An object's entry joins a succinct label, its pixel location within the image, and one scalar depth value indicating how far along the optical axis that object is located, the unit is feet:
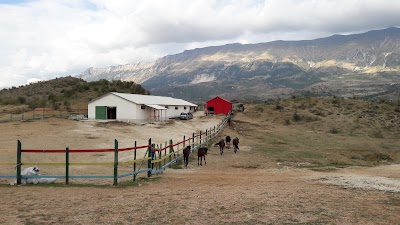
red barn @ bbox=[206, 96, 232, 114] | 231.91
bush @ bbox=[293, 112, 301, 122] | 186.19
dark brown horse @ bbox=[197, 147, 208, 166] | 70.24
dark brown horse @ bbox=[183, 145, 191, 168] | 66.31
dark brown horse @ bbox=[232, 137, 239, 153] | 90.53
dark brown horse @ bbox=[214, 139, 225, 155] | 85.05
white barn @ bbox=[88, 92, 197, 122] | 171.42
